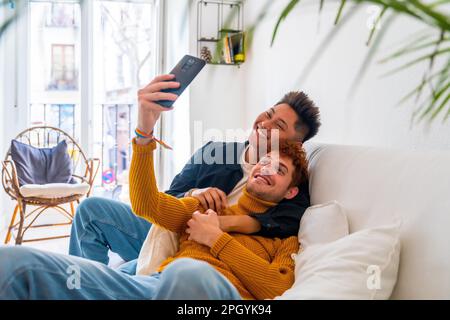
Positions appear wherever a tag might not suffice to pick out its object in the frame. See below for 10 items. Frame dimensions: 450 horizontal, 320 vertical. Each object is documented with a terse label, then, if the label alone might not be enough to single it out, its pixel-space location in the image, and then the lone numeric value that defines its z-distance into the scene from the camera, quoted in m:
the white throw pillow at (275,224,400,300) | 0.78
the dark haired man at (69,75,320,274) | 1.40
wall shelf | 3.18
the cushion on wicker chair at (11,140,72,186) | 3.21
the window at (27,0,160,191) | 3.98
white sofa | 0.77
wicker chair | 2.94
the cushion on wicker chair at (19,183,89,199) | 2.90
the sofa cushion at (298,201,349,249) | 1.06
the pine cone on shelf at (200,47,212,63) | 3.18
